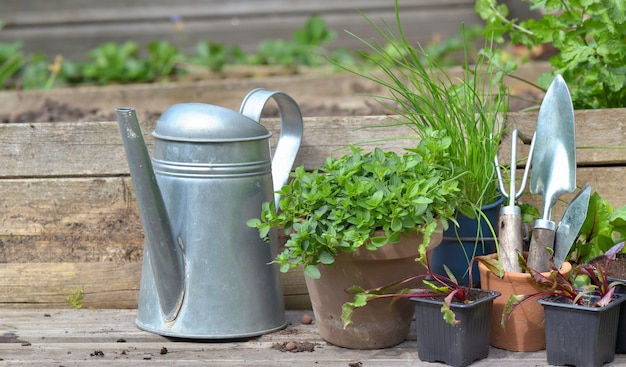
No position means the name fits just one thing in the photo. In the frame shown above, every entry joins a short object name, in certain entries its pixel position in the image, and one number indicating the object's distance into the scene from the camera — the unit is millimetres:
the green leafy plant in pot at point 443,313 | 2432
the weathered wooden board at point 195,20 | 4227
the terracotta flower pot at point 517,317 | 2482
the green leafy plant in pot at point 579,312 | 2415
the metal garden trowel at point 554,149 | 2516
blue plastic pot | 2590
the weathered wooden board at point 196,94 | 3211
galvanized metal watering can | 2539
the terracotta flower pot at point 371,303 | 2480
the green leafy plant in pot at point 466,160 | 2576
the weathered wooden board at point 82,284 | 2705
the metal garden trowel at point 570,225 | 2494
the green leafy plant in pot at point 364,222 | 2445
